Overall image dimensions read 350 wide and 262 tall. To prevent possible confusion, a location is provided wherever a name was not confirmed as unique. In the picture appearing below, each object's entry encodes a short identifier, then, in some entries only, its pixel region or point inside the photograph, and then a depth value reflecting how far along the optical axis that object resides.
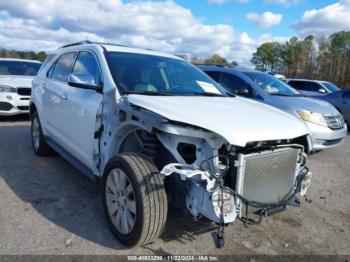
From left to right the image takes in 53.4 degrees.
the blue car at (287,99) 6.43
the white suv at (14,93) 8.91
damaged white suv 2.75
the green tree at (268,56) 77.00
